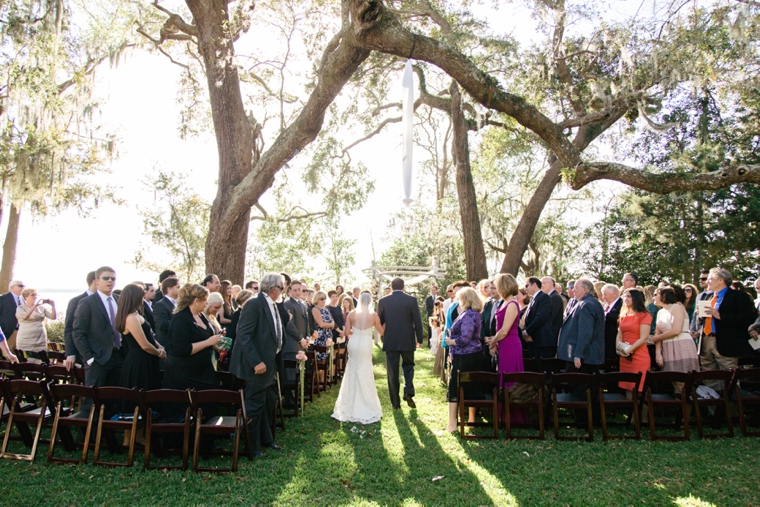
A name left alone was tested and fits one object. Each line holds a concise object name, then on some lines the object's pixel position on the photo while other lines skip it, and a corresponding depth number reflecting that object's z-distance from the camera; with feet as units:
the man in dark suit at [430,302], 46.55
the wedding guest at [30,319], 24.07
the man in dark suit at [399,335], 22.30
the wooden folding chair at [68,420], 14.51
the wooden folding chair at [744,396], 17.88
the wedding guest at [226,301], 25.39
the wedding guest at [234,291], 27.58
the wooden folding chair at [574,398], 17.13
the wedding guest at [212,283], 20.94
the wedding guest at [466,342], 19.03
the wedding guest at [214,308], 18.69
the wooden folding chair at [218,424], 14.11
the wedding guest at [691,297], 25.44
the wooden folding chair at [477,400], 17.52
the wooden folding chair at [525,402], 17.29
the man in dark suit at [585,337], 19.13
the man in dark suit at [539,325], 21.45
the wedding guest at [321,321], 25.99
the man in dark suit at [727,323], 20.02
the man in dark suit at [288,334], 22.52
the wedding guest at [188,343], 15.57
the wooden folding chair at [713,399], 17.33
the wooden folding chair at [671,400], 17.21
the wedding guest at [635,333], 19.03
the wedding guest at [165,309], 17.07
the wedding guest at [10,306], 24.80
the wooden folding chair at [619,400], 17.26
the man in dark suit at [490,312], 20.94
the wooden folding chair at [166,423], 14.15
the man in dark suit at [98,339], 16.60
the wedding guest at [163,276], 20.83
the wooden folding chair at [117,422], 14.29
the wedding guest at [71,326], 17.43
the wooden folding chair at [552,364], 20.58
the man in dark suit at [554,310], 21.85
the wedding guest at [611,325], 21.17
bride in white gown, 20.63
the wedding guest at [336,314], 31.22
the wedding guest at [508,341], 19.29
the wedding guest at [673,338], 19.58
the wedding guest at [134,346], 15.67
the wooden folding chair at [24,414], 14.71
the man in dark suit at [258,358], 15.99
